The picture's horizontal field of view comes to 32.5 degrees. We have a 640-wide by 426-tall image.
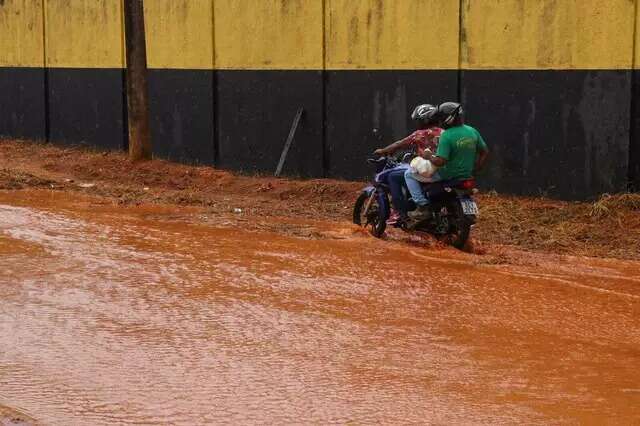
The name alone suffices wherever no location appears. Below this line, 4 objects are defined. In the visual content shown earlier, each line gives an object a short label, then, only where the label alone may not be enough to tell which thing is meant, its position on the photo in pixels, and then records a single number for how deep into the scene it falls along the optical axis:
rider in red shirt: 11.50
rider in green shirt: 10.92
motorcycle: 10.90
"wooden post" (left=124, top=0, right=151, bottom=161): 18.08
